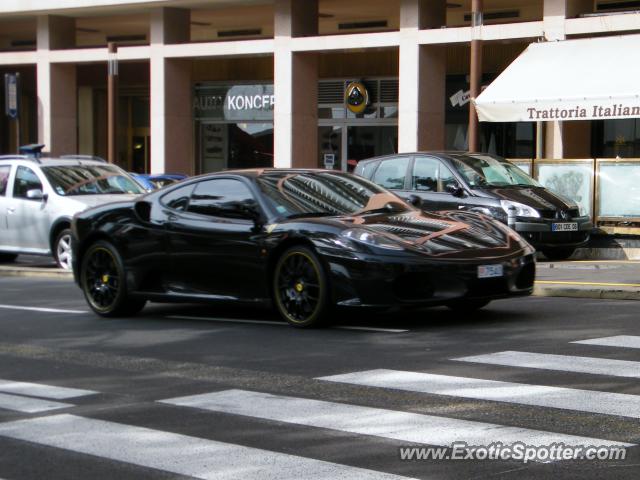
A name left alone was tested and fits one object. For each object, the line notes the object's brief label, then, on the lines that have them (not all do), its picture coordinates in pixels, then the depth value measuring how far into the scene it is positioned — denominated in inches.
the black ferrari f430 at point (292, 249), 397.7
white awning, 832.9
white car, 714.2
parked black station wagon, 704.4
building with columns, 1096.2
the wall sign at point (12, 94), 1074.1
